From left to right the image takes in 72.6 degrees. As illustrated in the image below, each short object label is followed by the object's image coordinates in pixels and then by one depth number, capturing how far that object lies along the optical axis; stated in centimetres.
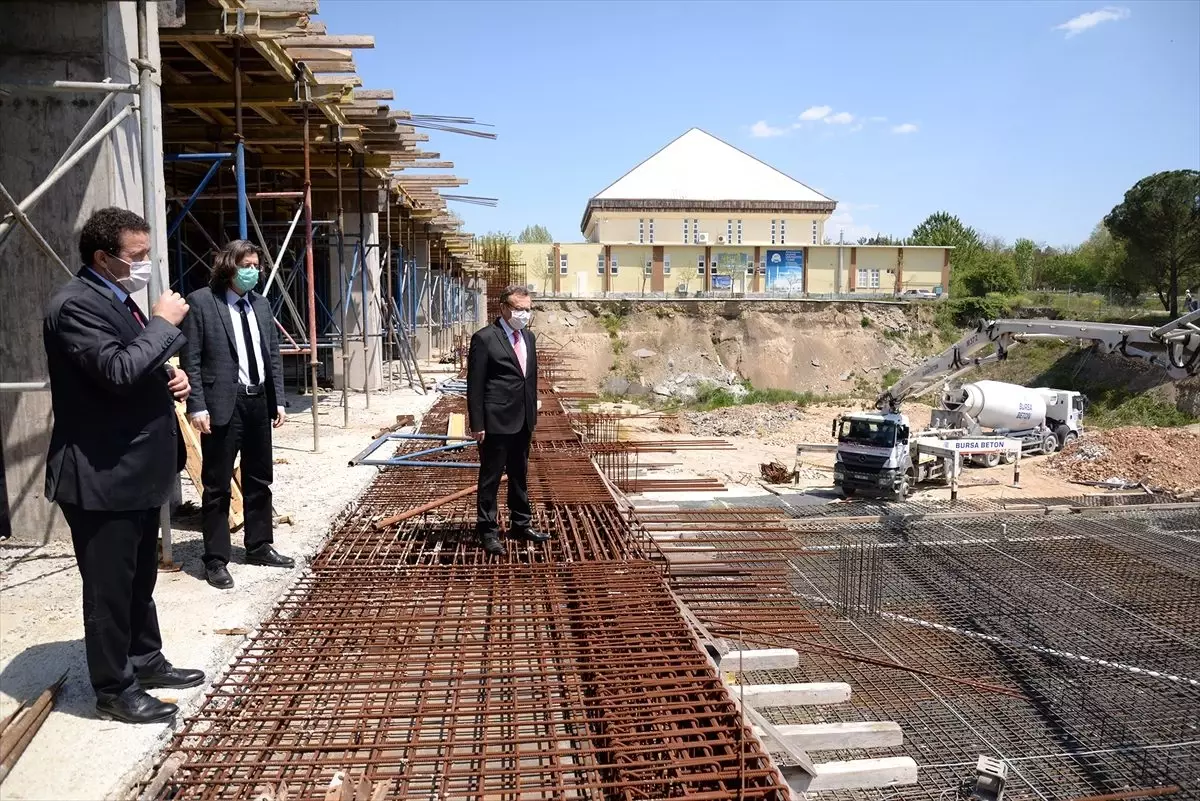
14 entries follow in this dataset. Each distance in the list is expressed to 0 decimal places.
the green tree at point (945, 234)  6112
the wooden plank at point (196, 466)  498
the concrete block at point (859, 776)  278
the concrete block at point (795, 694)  336
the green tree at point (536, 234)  9000
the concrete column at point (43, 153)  436
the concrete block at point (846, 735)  307
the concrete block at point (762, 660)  345
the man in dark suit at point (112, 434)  256
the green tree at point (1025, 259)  5899
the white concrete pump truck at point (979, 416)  1505
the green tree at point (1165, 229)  3288
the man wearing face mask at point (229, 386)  401
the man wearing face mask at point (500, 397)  478
